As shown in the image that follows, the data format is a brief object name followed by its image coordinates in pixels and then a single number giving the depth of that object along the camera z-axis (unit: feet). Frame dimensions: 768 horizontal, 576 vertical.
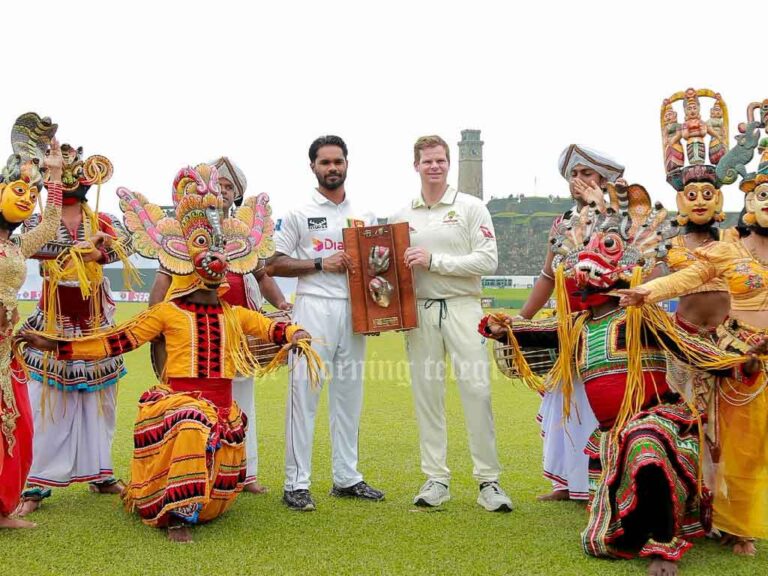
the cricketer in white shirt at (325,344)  16.31
